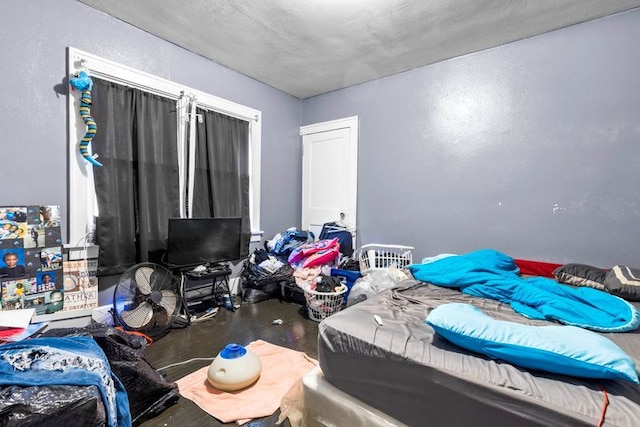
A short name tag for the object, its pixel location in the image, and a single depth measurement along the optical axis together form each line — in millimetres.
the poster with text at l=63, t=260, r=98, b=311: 2264
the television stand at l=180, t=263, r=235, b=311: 2770
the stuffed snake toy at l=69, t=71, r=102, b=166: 2217
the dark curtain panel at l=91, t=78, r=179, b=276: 2420
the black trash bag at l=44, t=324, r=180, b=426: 1456
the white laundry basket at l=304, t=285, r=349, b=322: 2607
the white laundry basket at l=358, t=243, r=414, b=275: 3293
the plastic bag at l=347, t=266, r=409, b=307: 2550
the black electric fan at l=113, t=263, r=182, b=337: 2230
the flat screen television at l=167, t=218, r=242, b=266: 2647
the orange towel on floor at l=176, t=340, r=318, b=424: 1554
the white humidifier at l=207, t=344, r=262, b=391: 1676
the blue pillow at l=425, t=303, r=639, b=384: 902
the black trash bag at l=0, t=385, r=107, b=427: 951
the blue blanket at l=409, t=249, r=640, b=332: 1380
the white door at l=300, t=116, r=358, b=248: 3750
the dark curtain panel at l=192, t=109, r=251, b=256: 3127
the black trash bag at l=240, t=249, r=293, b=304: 3160
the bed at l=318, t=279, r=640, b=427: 858
